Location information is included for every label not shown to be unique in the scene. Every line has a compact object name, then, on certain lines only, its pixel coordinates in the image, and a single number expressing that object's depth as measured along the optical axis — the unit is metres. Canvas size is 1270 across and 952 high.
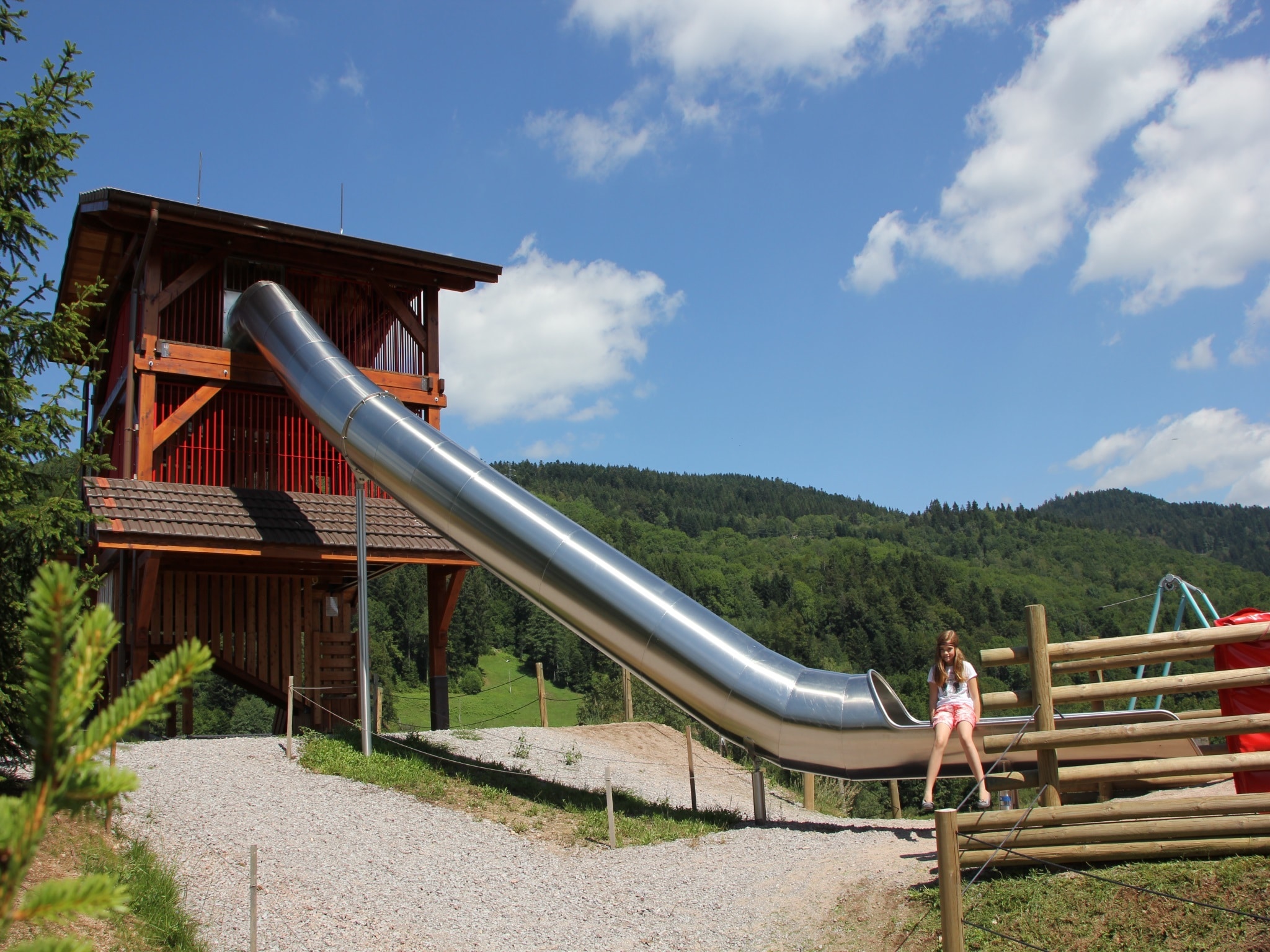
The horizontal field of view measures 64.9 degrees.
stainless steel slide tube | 10.06
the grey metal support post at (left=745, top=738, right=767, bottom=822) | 10.83
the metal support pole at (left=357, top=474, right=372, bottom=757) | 12.39
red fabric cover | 6.68
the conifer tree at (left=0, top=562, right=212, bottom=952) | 1.71
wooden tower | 14.02
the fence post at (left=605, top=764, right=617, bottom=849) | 9.93
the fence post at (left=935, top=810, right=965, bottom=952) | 4.96
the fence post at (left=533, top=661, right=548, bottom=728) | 19.56
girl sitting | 7.80
